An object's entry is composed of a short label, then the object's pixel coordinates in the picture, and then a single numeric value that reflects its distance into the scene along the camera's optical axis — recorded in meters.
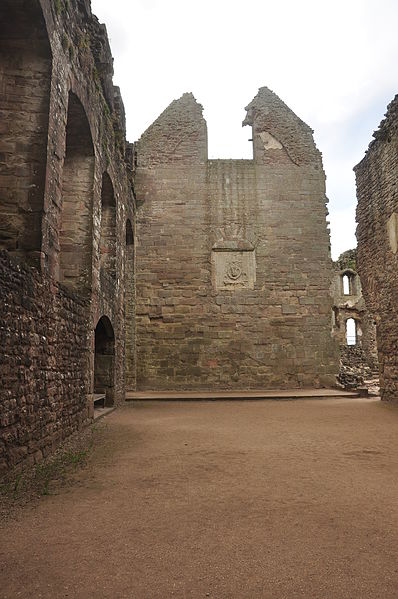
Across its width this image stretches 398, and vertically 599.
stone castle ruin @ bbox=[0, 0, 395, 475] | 7.37
